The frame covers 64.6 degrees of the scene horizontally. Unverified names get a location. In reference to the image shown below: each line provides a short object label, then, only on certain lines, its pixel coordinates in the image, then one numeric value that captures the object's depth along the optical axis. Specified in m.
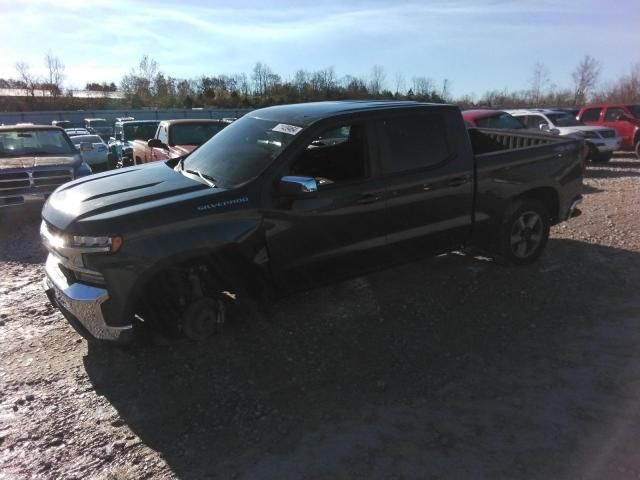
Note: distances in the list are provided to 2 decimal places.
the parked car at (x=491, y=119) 12.94
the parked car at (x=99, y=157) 16.23
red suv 16.69
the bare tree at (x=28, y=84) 60.01
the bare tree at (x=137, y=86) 63.21
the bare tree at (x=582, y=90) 61.17
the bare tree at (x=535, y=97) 64.07
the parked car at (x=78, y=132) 24.10
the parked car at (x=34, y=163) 8.25
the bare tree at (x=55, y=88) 59.29
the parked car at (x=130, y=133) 15.61
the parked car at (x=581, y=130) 15.05
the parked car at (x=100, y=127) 29.94
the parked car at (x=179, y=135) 9.52
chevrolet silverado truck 3.51
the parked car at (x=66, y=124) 31.66
